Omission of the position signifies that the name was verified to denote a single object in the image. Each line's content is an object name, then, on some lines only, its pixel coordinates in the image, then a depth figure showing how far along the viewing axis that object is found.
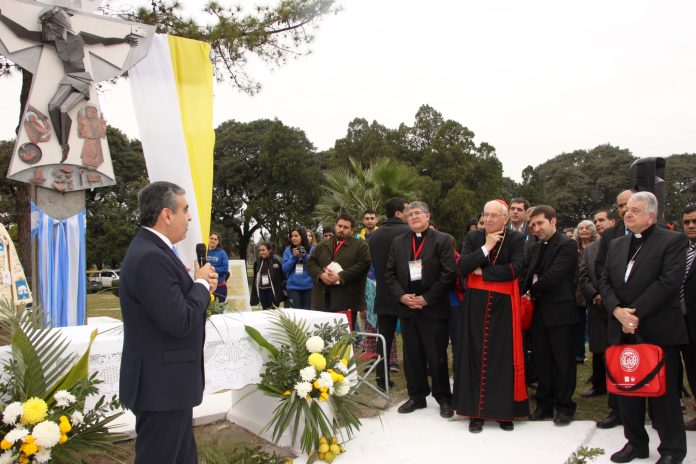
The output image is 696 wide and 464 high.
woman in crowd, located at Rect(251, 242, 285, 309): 9.20
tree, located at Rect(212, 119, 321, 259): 34.44
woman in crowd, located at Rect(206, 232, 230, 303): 8.52
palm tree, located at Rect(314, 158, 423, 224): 12.94
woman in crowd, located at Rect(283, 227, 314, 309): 8.15
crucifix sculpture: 4.89
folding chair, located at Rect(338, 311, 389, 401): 4.30
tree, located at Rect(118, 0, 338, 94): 7.62
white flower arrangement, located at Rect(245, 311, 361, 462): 3.80
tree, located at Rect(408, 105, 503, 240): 30.94
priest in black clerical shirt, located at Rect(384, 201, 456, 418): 4.97
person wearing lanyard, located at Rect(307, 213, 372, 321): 6.30
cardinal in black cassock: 4.55
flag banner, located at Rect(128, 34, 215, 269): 5.05
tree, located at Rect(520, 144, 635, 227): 39.50
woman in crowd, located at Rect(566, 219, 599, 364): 5.83
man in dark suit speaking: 2.44
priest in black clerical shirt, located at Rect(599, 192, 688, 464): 3.67
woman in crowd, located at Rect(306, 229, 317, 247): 8.53
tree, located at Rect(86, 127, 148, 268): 30.17
